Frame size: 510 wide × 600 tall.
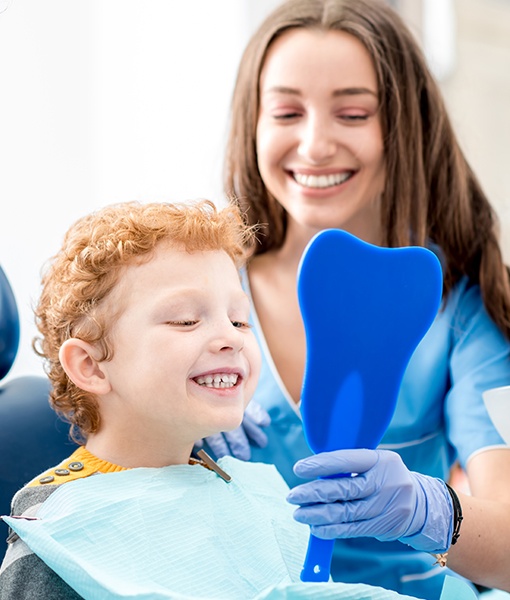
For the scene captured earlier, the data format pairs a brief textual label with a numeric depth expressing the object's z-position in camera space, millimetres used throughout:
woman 1595
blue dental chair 1341
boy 1009
